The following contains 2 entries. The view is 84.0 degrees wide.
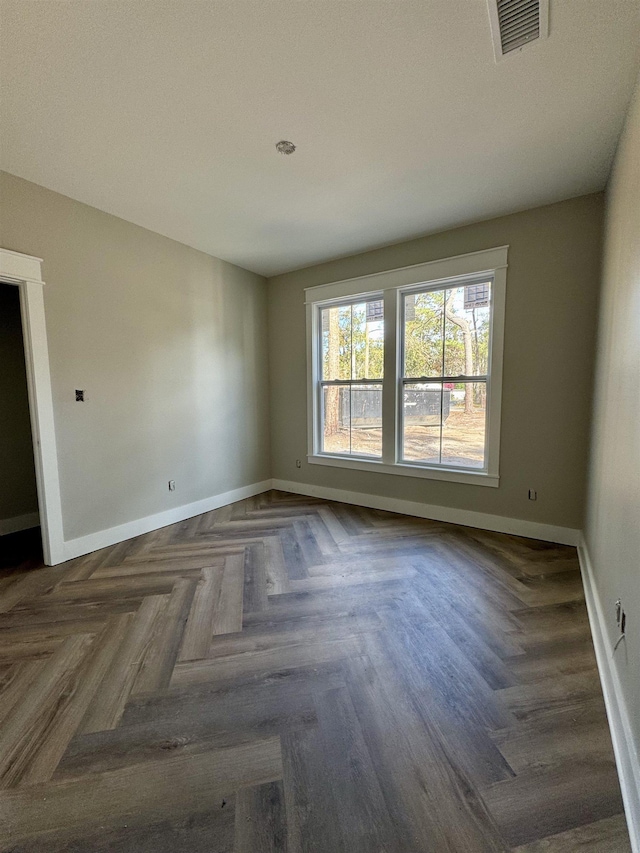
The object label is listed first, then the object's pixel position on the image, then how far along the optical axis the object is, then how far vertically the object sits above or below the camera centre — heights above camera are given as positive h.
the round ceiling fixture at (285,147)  2.16 +1.50
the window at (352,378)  4.01 +0.15
